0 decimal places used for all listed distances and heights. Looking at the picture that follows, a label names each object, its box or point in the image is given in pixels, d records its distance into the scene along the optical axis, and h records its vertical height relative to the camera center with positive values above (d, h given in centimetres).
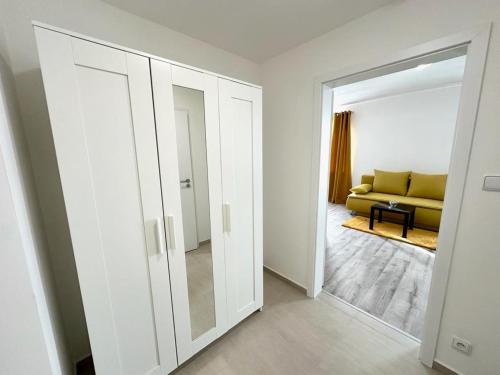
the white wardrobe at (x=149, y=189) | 84 -18
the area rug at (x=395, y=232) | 305 -139
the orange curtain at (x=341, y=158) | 523 -12
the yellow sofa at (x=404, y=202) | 334 -98
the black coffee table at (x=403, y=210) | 324 -100
